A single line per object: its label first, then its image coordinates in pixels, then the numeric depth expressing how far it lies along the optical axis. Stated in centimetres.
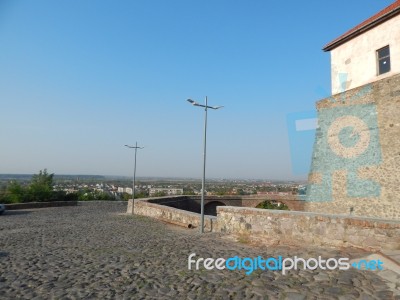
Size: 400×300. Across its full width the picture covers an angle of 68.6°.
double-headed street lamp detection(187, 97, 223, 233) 1123
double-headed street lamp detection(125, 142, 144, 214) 1877
